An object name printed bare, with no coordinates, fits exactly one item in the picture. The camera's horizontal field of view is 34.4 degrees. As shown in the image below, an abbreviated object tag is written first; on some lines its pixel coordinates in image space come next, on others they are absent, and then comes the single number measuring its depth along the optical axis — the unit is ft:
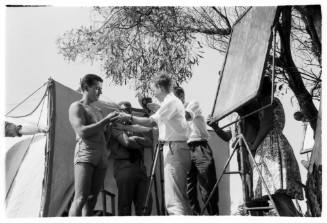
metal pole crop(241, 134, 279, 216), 14.93
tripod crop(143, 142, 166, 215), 16.79
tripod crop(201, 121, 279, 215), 15.82
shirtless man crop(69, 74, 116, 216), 14.83
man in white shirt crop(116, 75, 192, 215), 15.53
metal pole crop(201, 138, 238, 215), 16.02
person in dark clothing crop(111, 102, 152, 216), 17.11
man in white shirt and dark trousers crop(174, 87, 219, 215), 17.70
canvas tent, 18.31
